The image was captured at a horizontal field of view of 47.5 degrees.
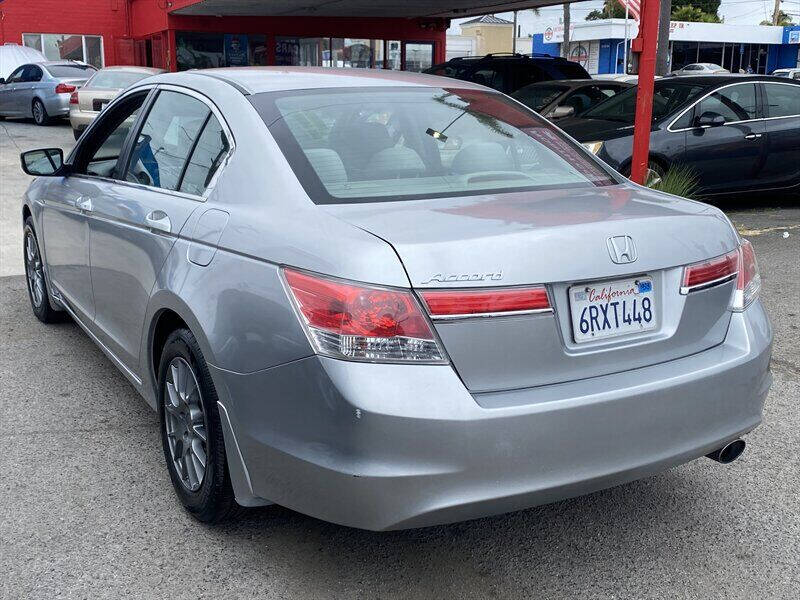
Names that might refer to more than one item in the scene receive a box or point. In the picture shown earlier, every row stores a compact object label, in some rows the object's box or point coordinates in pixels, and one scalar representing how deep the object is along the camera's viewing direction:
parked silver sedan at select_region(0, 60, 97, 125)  21.19
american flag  10.26
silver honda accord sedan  2.45
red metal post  8.23
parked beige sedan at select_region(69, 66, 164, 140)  17.09
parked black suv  15.23
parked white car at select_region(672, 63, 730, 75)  41.35
